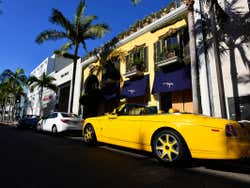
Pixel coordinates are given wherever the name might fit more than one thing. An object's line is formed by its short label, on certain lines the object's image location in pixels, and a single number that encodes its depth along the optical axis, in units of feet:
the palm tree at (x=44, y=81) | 84.59
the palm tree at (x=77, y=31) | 52.13
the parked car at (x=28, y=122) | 57.62
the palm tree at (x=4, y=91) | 123.32
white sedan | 33.14
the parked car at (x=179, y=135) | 11.68
